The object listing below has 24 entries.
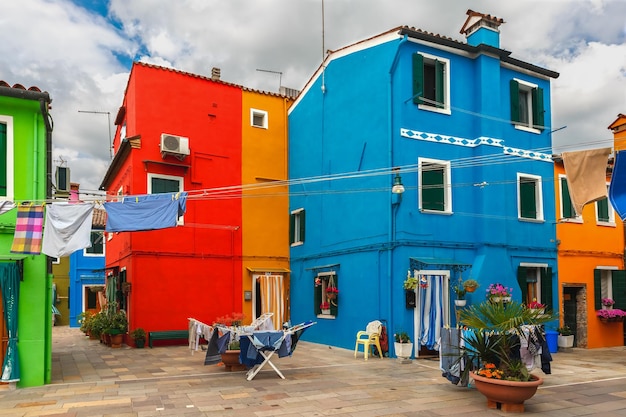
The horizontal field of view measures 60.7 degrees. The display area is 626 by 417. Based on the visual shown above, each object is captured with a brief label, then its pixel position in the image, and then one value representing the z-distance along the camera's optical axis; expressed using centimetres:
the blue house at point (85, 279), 2716
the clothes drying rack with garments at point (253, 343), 945
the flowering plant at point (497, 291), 1266
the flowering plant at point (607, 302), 1555
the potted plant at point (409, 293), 1229
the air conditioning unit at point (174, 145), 1560
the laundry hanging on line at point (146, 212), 999
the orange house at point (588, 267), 1519
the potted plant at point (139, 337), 1484
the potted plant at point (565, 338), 1425
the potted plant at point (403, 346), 1195
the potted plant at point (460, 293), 1258
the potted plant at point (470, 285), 1244
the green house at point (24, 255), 903
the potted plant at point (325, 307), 1511
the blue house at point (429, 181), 1284
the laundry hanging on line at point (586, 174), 1008
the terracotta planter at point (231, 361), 1037
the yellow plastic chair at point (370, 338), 1233
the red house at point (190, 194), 1558
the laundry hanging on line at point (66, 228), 902
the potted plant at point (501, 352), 721
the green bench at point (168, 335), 1502
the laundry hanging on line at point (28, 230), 873
